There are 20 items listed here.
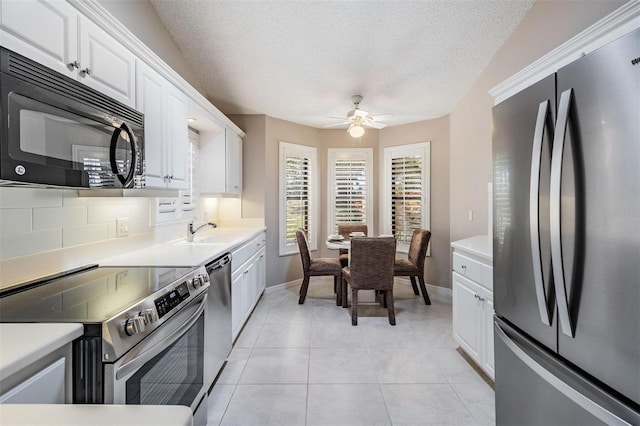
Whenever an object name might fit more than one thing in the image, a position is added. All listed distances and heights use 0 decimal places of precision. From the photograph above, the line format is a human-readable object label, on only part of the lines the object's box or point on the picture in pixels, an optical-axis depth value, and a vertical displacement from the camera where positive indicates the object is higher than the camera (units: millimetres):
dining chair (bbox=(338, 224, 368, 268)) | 4703 -322
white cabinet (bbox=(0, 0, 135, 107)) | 1073 +728
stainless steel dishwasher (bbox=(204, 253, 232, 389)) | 1885 -774
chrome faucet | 2752 -219
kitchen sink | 2699 -299
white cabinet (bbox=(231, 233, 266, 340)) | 2633 -752
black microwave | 969 +309
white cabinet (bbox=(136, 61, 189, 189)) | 1930 +598
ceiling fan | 3404 +1063
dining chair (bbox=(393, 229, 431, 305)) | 3803 -734
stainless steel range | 962 -452
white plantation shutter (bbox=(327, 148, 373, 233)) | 5051 +384
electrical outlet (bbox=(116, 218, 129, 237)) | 2055 -131
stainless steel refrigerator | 849 -116
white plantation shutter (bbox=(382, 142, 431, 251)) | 4559 +300
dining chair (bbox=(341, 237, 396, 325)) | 3092 -624
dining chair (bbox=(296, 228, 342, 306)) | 3760 -772
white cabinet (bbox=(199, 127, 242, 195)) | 3500 +552
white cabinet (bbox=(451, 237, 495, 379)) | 1983 -697
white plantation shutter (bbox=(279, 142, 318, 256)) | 4516 +236
